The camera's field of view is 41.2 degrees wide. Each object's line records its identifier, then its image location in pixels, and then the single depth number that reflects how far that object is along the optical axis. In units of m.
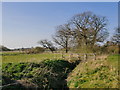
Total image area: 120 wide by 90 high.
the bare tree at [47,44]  34.78
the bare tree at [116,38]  25.28
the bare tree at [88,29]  22.78
